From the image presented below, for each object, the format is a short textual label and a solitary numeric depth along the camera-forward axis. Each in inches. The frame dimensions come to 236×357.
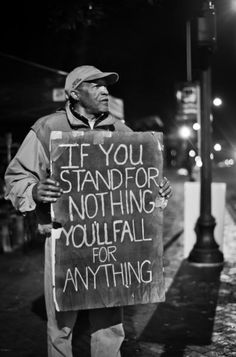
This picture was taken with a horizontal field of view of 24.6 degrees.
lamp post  303.1
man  121.6
